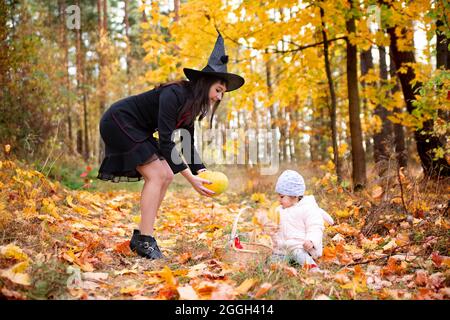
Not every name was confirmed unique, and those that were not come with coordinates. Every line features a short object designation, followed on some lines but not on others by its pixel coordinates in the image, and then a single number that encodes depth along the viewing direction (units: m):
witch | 3.55
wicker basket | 3.16
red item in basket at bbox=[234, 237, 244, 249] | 3.42
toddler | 3.34
